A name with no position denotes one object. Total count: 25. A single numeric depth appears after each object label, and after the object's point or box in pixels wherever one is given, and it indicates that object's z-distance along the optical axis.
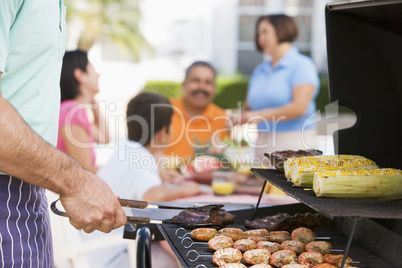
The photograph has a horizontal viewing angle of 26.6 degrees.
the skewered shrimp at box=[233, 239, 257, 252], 1.57
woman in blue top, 3.40
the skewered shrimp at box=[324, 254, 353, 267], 1.49
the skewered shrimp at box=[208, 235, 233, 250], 1.58
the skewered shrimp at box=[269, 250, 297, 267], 1.51
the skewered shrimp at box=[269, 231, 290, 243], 1.66
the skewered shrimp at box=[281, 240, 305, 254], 1.58
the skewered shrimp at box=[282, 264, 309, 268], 1.46
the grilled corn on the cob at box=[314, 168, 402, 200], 1.45
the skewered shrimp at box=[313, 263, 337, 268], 1.45
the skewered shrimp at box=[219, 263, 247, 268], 1.45
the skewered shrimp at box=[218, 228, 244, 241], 1.65
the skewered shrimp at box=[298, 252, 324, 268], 1.51
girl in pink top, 3.07
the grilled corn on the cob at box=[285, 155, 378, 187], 1.55
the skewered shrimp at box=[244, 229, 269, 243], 1.65
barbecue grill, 1.56
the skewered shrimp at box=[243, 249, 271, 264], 1.51
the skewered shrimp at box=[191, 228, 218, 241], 1.64
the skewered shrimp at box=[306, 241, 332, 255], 1.56
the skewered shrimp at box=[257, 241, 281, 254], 1.58
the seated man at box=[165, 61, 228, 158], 3.53
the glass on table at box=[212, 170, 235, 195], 2.60
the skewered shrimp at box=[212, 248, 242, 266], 1.50
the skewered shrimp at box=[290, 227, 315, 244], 1.64
